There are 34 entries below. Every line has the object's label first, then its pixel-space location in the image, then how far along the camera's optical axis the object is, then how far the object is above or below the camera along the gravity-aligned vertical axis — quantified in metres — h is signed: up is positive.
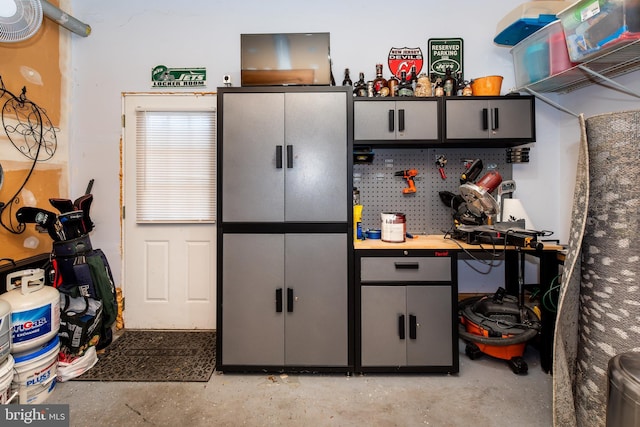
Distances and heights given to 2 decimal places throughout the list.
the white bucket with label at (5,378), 1.50 -0.84
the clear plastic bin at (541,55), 1.94 +1.12
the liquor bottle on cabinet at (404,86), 2.24 +0.99
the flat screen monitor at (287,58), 2.01 +1.07
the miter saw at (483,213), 1.94 +0.00
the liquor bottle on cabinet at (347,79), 2.33 +1.06
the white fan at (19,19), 1.78 +1.23
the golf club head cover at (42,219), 2.00 -0.03
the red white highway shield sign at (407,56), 2.55 +1.36
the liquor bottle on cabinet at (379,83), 2.29 +1.02
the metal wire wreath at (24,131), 2.09 +0.64
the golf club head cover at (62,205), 2.11 +0.07
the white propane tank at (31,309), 1.68 -0.56
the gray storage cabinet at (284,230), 2.00 -0.11
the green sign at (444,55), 2.54 +1.36
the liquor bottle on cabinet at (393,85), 2.29 +1.00
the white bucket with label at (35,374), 1.69 -0.95
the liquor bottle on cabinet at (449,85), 2.27 +0.99
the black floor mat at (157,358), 2.00 -1.07
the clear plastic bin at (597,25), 1.51 +1.03
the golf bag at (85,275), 2.10 -0.44
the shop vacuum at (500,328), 2.01 -0.81
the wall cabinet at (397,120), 2.17 +0.69
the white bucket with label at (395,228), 2.11 -0.10
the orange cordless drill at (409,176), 2.39 +0.31
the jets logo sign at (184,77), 2.61 +1.22
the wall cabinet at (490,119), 2.16 +0.69
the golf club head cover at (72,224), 2.11 -0.07
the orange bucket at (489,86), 2.23 +0.97
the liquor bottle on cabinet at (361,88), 2.29 +0.98
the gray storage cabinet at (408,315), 1.97 -0.68
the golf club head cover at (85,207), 2.24 +0.06
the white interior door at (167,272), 2.67 -0.52
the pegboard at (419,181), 2.51 +0.28
